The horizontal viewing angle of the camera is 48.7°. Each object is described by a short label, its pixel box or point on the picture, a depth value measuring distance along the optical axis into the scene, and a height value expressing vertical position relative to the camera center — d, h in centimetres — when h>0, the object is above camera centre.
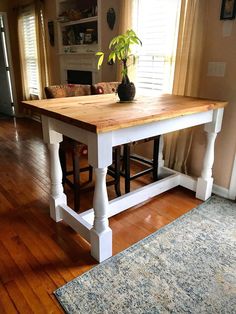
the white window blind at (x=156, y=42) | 268 +14
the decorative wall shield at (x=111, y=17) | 332 +44
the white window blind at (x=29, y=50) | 505 +5
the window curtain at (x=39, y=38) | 468 +26
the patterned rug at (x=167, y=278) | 143 -128
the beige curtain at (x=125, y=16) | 299 +43
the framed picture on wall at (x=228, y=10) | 216 +37
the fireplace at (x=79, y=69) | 384 -23
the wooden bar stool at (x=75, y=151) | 218 -81
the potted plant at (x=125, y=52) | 186 +2
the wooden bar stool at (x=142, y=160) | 246 -103
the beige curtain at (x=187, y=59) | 238 -3
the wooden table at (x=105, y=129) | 147 -45
